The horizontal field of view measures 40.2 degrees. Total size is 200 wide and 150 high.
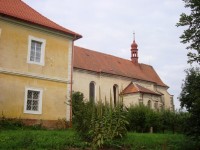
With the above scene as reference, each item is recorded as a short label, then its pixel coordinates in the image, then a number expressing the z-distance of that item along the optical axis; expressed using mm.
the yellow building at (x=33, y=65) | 16734
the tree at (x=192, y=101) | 11992
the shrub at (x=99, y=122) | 10422
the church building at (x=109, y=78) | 30281
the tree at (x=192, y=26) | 12250
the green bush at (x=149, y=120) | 20734
